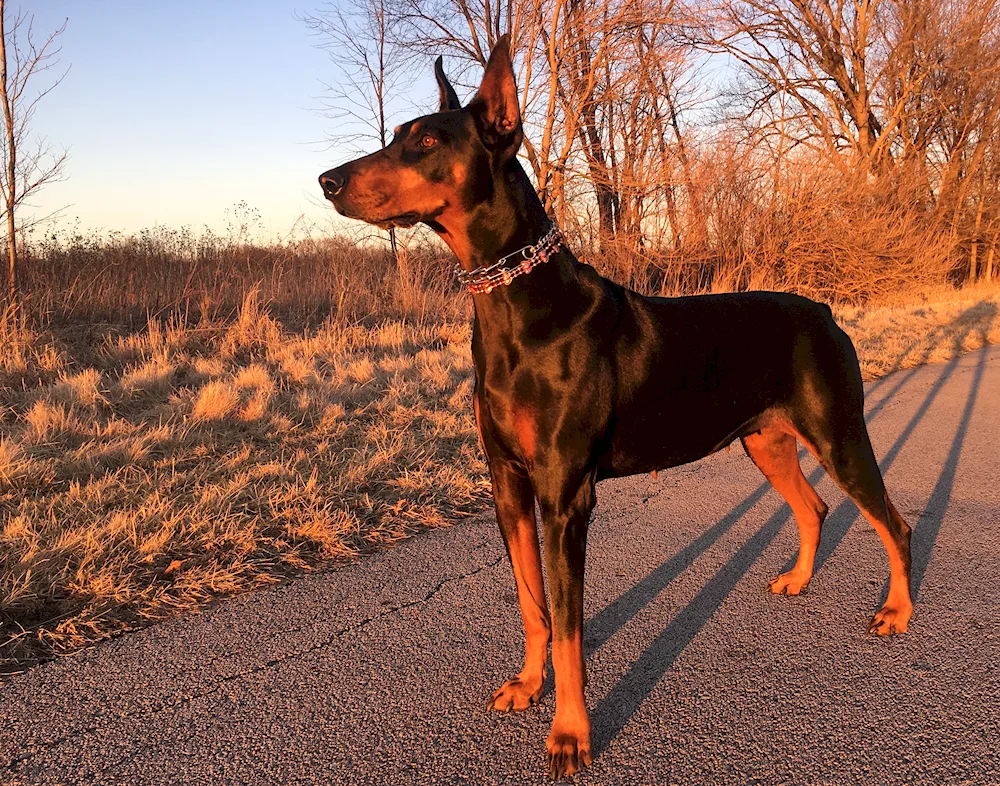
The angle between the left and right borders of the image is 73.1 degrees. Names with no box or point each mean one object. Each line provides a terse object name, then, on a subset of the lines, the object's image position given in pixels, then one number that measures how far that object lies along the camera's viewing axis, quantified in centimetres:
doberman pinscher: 203
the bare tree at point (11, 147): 613
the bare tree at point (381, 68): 1462
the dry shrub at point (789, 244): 1334
